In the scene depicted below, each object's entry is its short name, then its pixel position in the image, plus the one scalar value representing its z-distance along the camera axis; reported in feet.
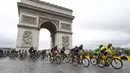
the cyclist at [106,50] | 21.15
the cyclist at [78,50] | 27.17
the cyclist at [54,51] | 31.96
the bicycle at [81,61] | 25.02
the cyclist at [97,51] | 24.01
